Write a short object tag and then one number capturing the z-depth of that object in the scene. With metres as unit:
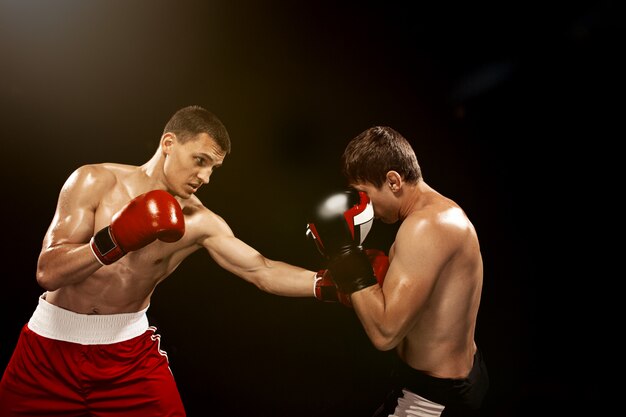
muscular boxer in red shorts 1.84
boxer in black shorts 1.66
